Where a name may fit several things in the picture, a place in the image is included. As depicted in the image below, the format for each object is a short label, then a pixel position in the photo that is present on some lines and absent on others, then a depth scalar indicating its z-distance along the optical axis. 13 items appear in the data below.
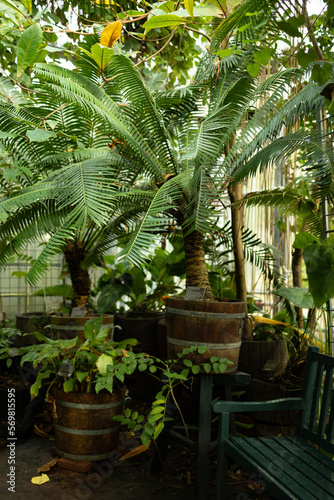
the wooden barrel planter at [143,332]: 3.14
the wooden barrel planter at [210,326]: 1.92
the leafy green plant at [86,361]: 2.06
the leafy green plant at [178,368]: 1.87
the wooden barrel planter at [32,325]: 3.33
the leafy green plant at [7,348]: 2.72
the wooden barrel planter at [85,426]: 2.12
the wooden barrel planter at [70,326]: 2.61
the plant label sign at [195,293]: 2.05
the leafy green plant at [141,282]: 3.20
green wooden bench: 1.33
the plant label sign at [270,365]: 2.41
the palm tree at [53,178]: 2.21
